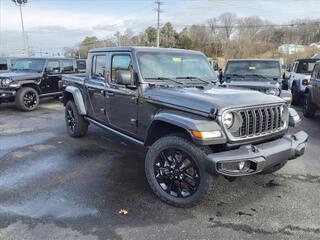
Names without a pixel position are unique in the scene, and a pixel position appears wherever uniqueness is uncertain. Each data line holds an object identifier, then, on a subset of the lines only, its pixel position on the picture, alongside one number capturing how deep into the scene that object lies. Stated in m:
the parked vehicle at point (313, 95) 7.73
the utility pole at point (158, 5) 40.84
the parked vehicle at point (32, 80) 9.57
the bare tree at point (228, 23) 64.62
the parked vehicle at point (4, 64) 14.86
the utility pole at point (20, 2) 34.78
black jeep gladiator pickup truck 3.15
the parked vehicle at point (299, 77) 11.03
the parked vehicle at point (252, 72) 8.49
